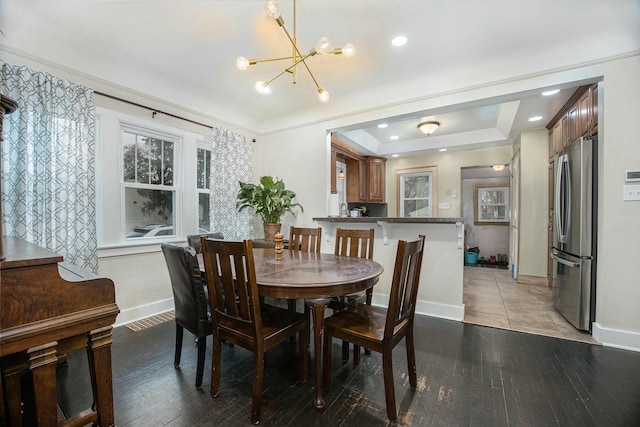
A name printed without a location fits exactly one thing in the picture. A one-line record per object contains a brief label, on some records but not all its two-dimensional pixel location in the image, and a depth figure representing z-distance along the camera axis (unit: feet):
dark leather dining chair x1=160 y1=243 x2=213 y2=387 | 5.84
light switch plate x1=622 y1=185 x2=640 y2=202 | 7.66
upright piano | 3.26
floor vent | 9.23
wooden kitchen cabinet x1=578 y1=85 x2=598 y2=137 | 8.77
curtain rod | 9.14
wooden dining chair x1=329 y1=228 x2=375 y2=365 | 7.12
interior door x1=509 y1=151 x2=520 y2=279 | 15.62
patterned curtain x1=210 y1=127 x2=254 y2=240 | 12.32
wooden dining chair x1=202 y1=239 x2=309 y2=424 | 5.03
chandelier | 5.51
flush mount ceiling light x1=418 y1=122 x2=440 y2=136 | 14.90
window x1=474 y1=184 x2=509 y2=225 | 22.34
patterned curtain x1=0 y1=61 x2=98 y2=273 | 7.27
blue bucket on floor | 20.66
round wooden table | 5.20
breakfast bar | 10.06
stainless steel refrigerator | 8.43
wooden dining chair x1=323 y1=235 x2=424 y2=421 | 5.01
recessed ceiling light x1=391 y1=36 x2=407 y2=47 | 7.98
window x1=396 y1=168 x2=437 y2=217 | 20.45
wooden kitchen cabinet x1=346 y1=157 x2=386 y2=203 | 19.36
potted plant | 12.69
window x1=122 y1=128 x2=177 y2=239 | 10.06
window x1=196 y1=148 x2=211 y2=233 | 12.48
